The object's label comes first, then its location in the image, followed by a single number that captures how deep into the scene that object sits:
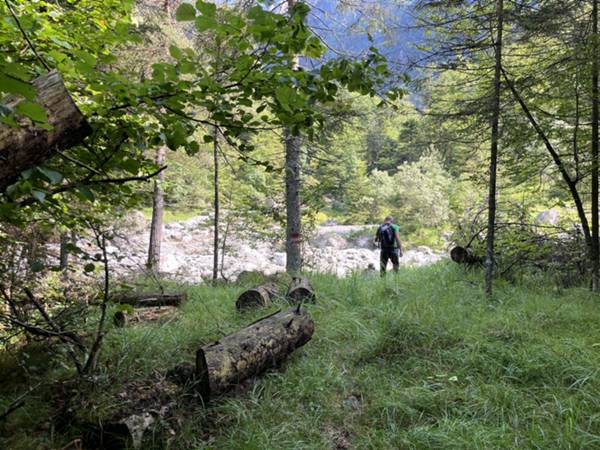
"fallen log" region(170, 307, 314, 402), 3.35
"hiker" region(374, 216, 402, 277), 9.63
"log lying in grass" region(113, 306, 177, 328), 5.08
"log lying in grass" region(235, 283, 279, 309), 5.56
